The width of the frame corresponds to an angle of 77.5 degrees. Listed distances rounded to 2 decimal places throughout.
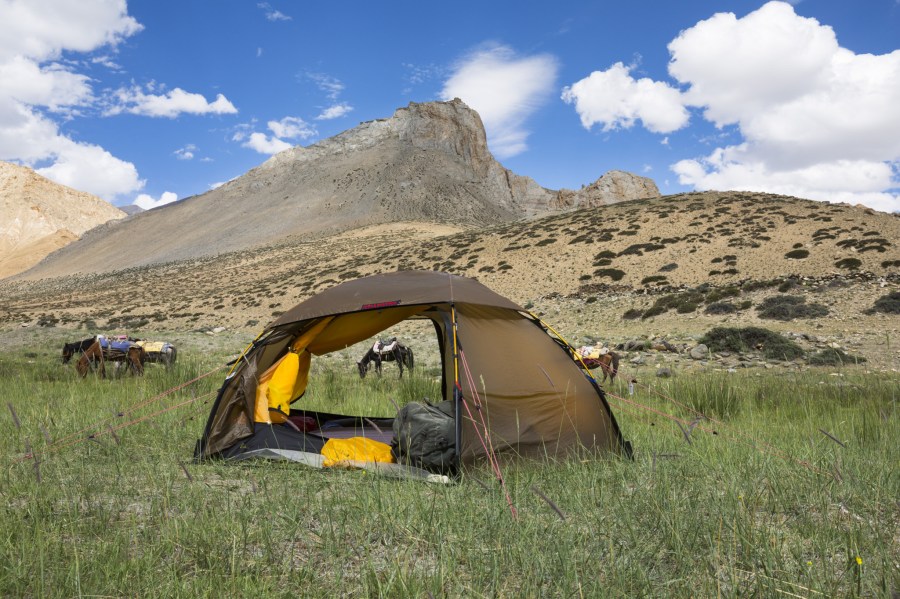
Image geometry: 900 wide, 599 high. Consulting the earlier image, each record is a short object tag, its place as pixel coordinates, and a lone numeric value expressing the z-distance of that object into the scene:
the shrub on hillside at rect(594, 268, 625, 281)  32.25
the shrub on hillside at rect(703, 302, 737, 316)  23.05
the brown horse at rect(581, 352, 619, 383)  10.87
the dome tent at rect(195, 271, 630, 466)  5.34
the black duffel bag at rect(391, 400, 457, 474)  5.08
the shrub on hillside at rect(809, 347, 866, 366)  13.83
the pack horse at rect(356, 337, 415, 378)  13.91
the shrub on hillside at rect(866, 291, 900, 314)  19.69
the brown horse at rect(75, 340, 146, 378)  11.99
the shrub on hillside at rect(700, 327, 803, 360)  15.09
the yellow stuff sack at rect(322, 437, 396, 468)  5.62
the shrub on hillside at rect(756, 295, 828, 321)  21.03
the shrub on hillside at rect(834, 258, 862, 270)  26.52
